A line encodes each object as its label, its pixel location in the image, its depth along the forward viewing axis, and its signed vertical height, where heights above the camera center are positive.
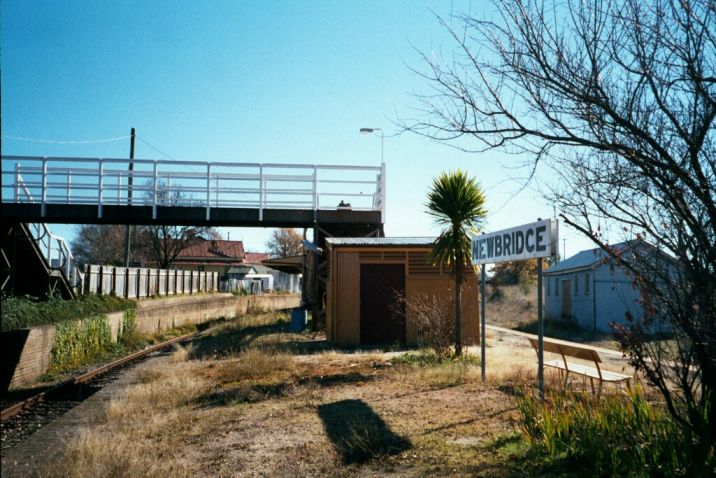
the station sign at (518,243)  7.59 +0.59
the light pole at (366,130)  21.06 +5.26
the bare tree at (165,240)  49.16 +3.43
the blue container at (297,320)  21.89 -1.36
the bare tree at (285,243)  76.38 +5.02
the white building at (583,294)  25.31 -0.41
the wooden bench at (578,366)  7.82 -1.17
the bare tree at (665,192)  4.91 +0.79
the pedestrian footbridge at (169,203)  19.98 +2.59
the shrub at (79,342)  15.22 -1.74
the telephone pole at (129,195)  20.27 +2.84
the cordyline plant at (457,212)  14.62 +1.73
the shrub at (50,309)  13.74 -0.80
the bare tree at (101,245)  56.47 +3.27
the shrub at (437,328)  13.23 -0.97
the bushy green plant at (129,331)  20.84 -1.79
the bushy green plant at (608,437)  4.73 -1.30
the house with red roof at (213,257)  65.12 +2.70
